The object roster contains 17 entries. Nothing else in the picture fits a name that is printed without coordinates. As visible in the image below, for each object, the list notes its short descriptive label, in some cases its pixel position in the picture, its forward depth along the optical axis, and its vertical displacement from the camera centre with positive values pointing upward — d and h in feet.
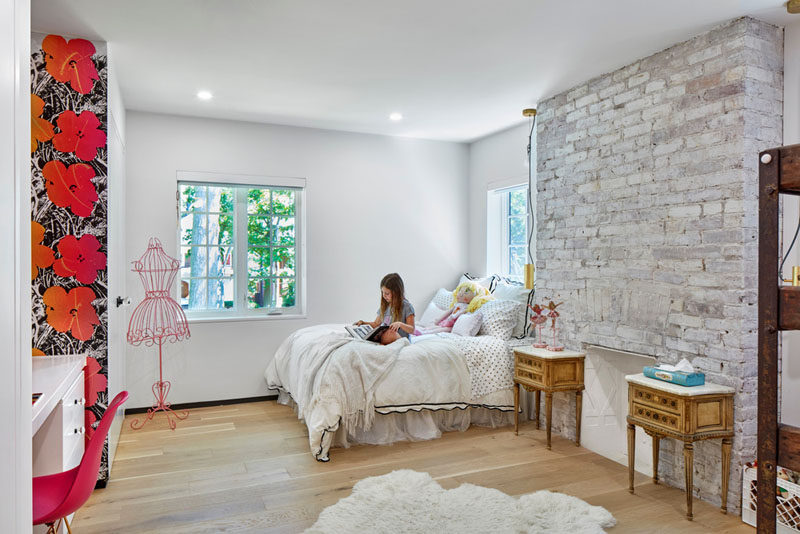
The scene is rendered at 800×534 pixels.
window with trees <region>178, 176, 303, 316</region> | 16.17 +0.31
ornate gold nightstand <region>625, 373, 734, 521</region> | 8.85 -2.62
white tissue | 9.53 -1.93
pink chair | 5.87 -2.68
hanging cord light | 14.75 +0.03
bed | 11.92 -2.95
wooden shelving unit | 4.96 -0.58
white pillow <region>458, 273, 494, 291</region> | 17.31 -0.74
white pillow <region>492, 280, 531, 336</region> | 14.98 -1.03
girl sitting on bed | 14.19 -1.20
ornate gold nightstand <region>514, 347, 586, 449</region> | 12.18 -2.62
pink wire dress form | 15.07 -1.52
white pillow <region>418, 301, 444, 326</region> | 17.10 -1.80
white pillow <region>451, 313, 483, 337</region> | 14.73 -1.83
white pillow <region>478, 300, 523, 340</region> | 14.48 -1.63
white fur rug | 8.51 -4.22
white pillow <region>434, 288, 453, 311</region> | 17.69 -1.35
